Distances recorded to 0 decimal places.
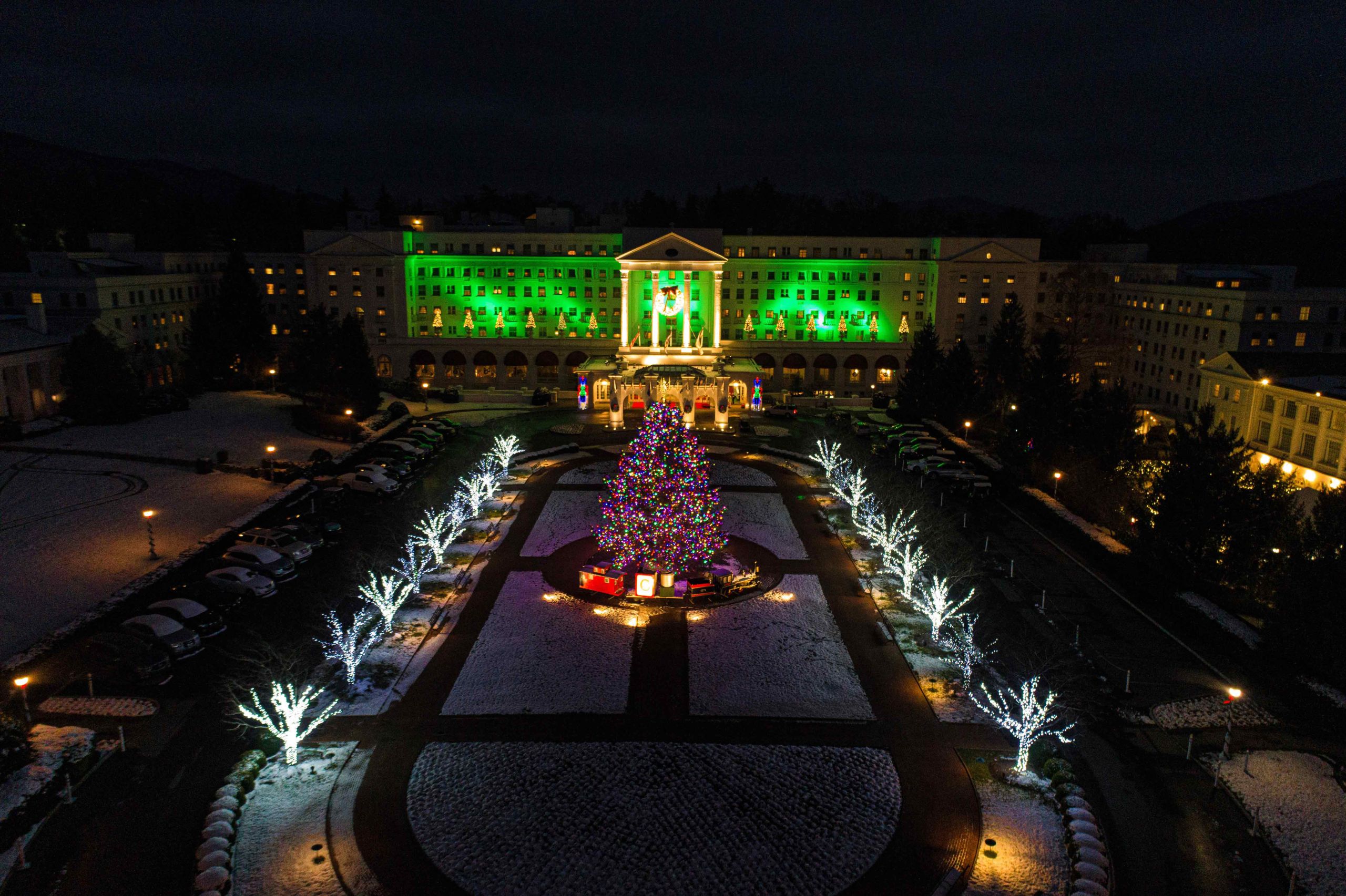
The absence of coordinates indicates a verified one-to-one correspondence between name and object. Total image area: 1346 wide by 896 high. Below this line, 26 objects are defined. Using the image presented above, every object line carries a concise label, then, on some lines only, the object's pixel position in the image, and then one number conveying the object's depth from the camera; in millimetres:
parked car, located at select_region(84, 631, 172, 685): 28797
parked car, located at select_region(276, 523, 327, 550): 42031
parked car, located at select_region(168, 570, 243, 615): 34250
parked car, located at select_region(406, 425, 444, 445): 64688
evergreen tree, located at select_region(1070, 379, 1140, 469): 50031
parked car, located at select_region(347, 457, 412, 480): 54334
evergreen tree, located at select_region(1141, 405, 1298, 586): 36250
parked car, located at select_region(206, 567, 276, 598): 35938
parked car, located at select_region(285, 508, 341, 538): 44125
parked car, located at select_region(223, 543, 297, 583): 37812
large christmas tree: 35844
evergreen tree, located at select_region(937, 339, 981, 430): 74250
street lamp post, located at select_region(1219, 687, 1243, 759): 26247
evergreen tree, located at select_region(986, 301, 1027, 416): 77688
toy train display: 36781
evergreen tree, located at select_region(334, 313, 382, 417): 71125
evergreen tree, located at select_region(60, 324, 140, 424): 65000
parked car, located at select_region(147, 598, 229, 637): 31891
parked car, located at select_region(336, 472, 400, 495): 51938
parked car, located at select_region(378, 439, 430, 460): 59719
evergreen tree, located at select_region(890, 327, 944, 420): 76500
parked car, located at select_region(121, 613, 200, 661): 30141
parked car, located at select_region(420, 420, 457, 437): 68000
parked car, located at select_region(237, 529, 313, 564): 40125
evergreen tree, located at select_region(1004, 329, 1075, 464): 55469
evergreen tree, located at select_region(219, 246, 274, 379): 85500
